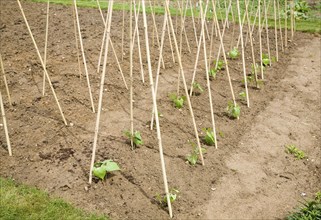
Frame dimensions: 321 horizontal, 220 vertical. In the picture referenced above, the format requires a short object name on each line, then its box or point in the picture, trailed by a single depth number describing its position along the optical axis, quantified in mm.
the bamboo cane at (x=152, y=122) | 4262
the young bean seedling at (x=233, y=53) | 6648
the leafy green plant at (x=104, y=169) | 3416
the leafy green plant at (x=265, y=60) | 6525
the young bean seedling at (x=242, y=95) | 5210
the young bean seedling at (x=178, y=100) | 4930
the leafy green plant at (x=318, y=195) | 3410
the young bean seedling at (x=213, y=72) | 5855
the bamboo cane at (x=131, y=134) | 3916
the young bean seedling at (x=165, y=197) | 3230
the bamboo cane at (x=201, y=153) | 3740
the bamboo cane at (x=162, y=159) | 3059
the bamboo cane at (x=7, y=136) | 3867
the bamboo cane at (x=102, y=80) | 3227
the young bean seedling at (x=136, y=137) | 3943
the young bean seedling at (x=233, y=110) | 4766
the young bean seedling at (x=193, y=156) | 3781
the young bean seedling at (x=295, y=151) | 4188
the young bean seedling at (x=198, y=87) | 5184
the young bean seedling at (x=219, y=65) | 6180
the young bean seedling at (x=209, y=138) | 4141
